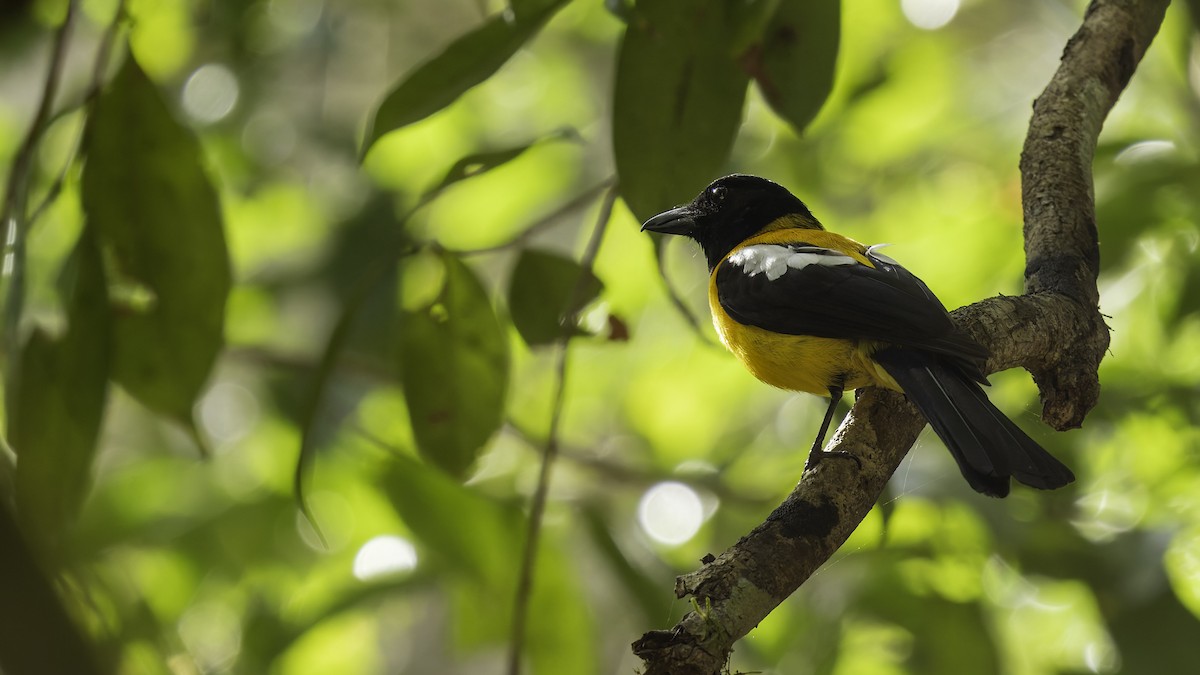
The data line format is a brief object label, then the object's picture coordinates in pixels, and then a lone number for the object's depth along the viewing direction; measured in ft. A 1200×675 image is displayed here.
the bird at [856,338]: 12.46
